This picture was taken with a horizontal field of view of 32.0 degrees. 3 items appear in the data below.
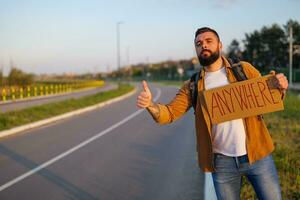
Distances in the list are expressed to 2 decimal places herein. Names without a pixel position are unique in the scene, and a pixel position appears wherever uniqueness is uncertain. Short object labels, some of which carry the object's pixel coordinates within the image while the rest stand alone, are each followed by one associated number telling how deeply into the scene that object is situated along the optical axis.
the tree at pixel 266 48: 42.19
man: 3.89
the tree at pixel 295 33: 38.34
